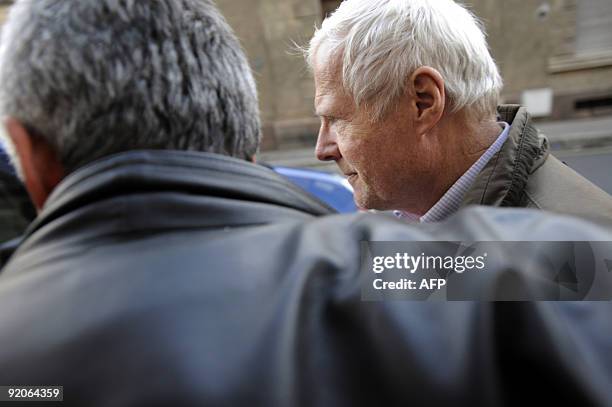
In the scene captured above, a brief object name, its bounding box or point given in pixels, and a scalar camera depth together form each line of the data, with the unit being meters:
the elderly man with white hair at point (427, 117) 0.92
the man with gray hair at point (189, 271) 0.51
